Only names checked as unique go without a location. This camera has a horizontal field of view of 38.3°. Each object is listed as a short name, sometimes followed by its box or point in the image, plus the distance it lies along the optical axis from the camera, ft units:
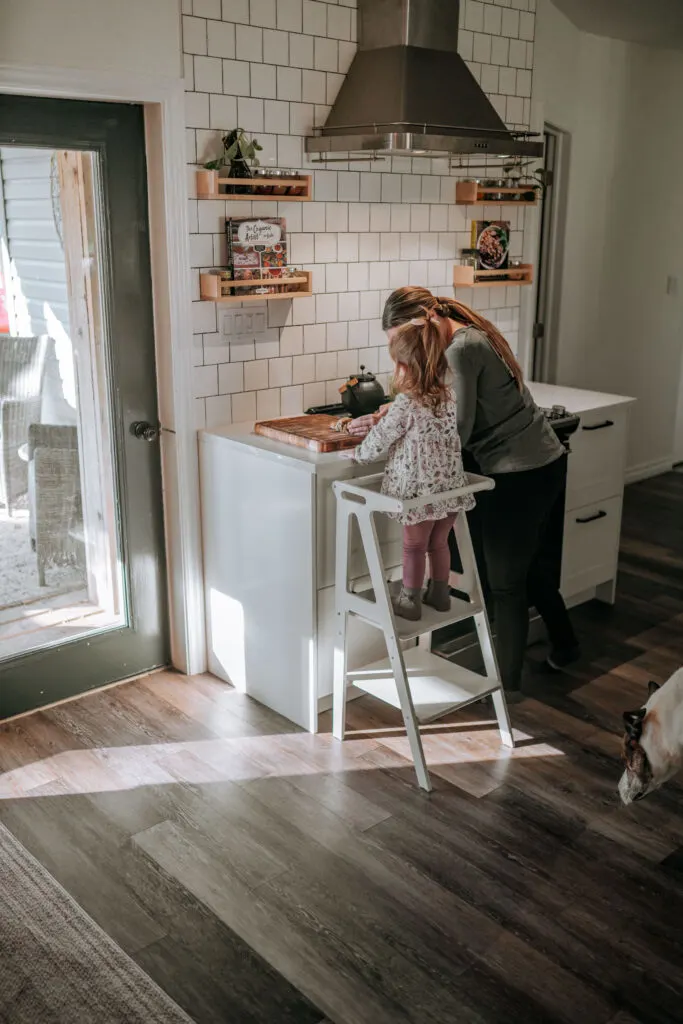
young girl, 8.89
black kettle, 11.32
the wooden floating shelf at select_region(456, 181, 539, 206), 12.80
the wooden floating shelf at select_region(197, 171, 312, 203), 10.11
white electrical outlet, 10.97
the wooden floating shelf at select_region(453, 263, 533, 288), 13.09
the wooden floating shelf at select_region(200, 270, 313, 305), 10.39
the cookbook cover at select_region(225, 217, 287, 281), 10.54
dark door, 9.82
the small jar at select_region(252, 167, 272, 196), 10.34
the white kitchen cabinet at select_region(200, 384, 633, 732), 9.84
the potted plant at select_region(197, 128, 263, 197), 10.21
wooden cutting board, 10.05
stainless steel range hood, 10.43
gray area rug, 6.81
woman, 9.60
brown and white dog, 7.36
